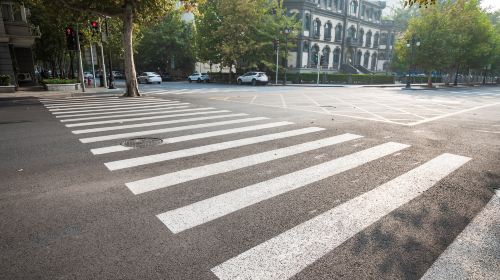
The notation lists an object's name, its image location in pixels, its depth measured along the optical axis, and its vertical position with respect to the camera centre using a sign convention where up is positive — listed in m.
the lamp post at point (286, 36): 38.12 +5.32
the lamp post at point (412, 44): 35.13 +4.01
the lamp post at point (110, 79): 25.27 -0.07
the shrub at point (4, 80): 20.19 -0.07
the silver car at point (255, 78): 37.19 +0.01
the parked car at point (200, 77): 45.60 +0.19
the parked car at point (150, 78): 36.84 +0.06
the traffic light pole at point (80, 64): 20.12 +1.03
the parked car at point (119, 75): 55.12 +0.64
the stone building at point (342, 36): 48.84 +7.52
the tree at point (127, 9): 16.86 +3.99
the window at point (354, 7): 55.61 +12.69
